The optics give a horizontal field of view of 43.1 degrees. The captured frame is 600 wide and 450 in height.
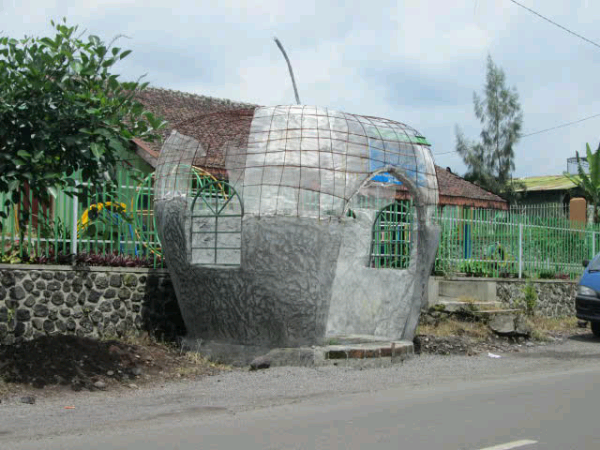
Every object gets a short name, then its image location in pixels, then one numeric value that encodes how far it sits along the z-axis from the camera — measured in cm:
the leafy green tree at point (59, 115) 820
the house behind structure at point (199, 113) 1764
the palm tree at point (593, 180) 2194
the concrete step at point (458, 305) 1380
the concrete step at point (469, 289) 1477
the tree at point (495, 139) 3650
